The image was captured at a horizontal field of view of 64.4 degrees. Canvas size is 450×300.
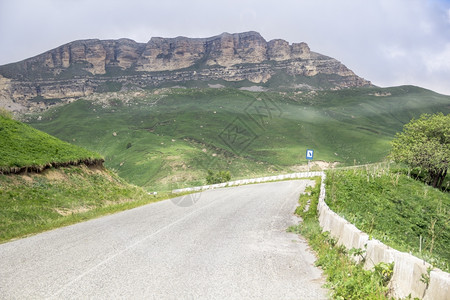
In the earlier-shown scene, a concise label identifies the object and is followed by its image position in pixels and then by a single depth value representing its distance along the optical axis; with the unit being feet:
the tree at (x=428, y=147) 136.87
